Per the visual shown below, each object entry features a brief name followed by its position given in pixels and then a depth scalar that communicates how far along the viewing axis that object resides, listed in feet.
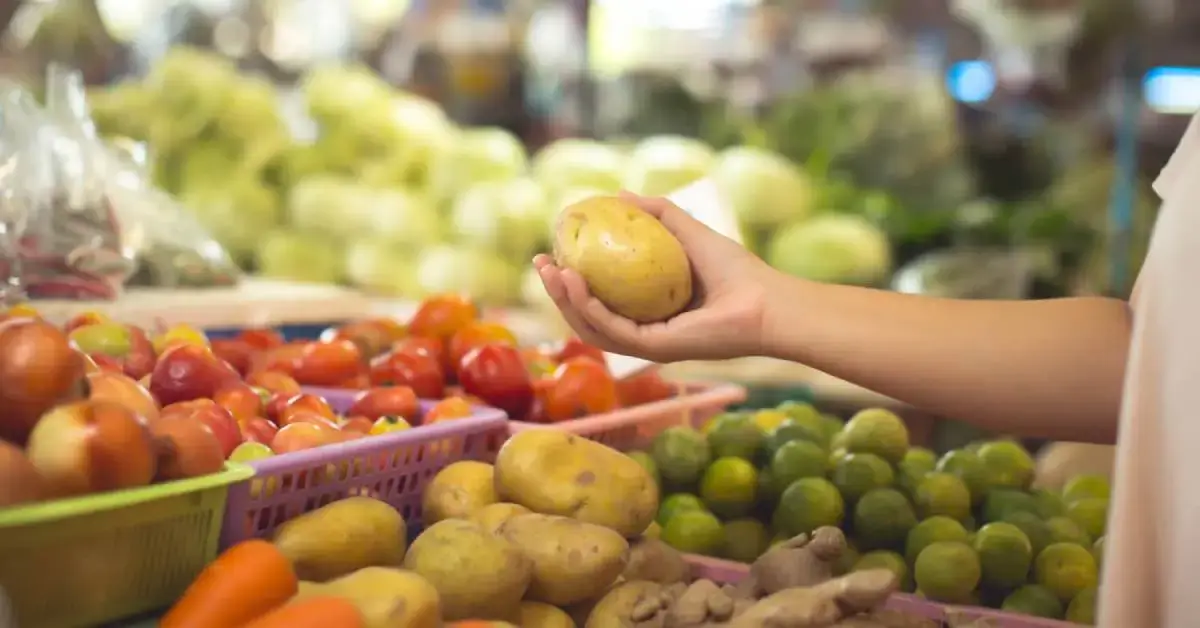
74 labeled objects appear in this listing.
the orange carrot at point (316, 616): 3.90
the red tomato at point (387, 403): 6.26
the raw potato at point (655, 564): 5.02
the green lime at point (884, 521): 5.80
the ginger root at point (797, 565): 4.59
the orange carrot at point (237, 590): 4.05
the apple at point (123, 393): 4.57
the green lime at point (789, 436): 6.50
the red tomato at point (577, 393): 6.78
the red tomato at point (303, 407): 5.86
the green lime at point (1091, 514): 6.25
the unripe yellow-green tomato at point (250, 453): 5.04
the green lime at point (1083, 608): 5.34
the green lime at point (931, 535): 5.64
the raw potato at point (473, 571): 4.46
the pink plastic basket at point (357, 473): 4.86
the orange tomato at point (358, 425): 5.84
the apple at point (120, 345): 6.17
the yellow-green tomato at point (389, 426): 5.82
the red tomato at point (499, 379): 6.90
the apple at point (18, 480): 3.70
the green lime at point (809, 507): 5.85
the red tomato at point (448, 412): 6.19
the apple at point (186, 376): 5.72
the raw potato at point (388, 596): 4.05
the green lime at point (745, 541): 5.96
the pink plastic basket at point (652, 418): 6.64
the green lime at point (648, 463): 6.31
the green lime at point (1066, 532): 5.87
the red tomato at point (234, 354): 7.04
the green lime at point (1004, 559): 5.52
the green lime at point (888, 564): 5.56
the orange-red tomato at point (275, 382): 6.59
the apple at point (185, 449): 4.24
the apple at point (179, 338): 6.75
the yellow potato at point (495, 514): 5.01
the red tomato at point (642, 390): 7.64
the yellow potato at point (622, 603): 4.59
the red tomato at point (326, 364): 7.04
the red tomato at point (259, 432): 5.43
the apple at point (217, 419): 5.05
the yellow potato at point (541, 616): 4.67
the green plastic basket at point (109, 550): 3.78
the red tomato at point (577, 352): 7.86
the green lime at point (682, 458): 6.32
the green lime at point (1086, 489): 6.76
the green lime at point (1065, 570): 5.50
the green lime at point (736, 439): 6.48
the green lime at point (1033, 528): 5.78
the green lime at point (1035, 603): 5.39
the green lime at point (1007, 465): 6.36
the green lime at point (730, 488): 6.18
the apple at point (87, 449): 3.84
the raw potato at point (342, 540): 4.66
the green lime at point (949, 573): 5.34
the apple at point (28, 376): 3.97
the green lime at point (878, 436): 6.47
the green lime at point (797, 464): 6.16
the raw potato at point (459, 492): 5.30
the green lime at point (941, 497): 5.97
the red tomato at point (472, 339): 7.43
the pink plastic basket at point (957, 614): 4.92
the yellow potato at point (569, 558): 4.73
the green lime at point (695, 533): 5.84
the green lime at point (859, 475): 6.03
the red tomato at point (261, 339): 7.75
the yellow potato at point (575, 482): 5.13
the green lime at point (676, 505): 6.05
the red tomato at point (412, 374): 6.97
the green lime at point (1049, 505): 6.16
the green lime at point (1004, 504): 6.07
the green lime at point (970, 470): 6.30
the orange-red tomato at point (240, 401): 5.69
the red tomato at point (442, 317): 8.05
